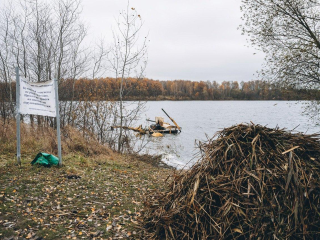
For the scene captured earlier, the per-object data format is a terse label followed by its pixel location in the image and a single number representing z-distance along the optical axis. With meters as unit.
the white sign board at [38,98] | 7.31
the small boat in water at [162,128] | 34.42
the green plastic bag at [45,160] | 8.13
